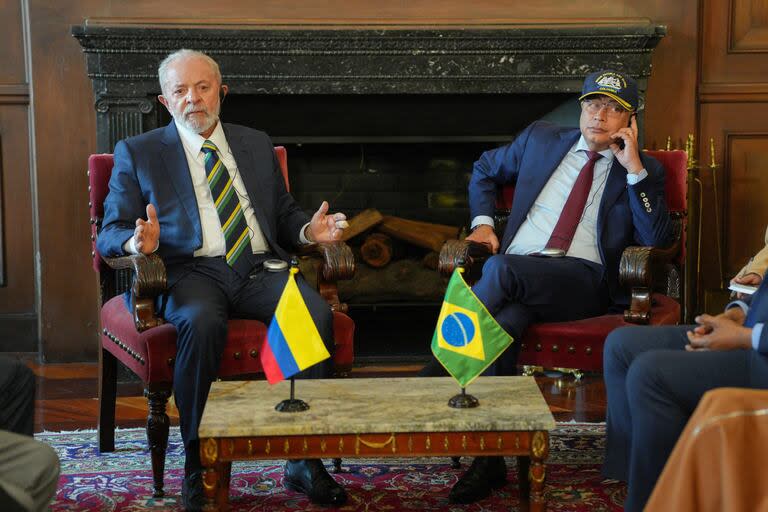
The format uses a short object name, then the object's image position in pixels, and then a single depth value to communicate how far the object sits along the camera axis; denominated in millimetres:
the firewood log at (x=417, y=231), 4992
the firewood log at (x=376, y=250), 5047
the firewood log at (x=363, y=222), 4961
